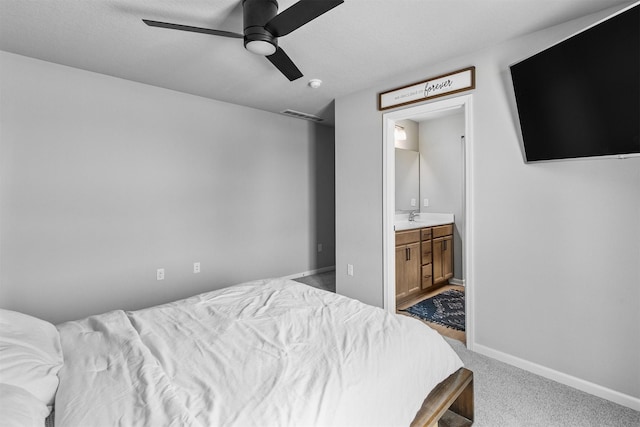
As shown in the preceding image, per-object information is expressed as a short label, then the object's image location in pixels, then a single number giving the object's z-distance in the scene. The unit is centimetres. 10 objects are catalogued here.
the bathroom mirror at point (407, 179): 455
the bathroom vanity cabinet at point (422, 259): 350
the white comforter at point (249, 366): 98
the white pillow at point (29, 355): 98
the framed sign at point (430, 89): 256
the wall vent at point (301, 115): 427
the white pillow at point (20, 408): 77
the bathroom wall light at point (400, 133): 449
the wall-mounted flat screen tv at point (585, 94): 159
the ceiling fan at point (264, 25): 162
